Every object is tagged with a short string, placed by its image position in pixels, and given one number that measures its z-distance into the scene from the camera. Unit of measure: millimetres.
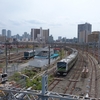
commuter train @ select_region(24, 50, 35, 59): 38062
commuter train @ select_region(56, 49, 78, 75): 20391
